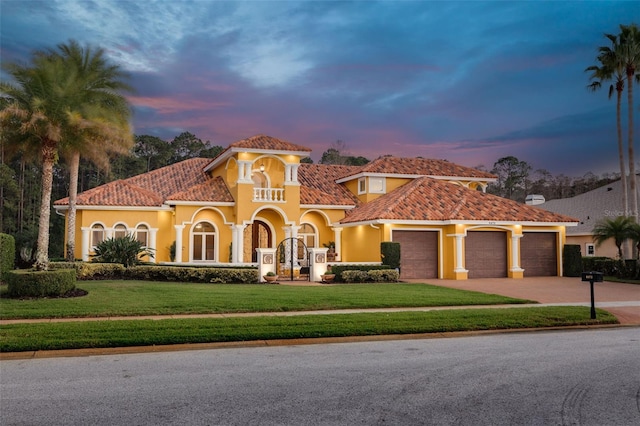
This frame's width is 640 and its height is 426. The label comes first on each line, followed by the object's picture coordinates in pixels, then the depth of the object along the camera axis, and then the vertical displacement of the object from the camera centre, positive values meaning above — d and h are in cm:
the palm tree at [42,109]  1803 +469
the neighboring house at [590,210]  4134 +316
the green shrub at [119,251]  2492 -6
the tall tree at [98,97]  2194 +764
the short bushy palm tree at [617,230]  2931 +98
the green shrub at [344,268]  2497 -89
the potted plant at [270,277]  2406 -123
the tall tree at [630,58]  3384 +1195
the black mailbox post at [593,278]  1478 -81
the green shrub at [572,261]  3038 -71
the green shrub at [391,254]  2659 -25
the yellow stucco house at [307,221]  2923 +157
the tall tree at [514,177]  7894 +1036
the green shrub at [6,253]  2106 -12
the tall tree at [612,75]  3481 +1129
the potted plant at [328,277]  2480 -128
